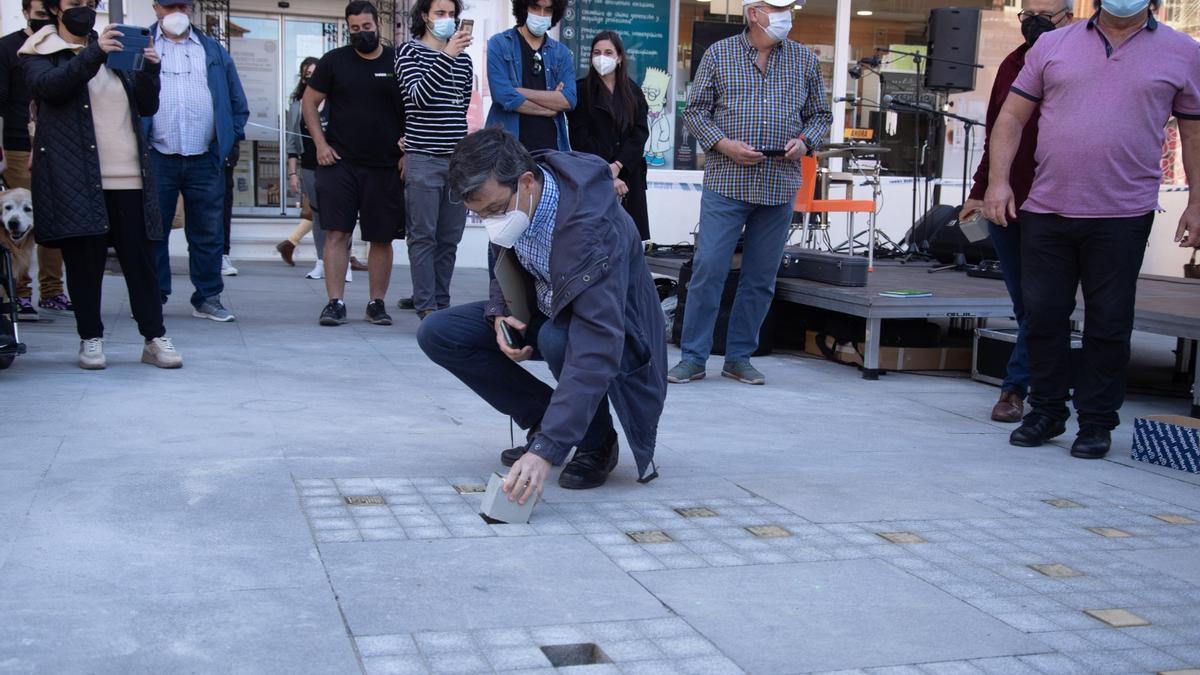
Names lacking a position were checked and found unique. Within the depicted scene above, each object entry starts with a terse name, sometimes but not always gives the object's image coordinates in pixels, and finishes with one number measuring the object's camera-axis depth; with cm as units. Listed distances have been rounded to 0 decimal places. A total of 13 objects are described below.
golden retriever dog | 629
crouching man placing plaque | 339
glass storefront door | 1265
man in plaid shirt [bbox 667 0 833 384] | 601
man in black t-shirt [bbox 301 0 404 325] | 728
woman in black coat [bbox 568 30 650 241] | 705
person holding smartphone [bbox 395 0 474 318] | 704
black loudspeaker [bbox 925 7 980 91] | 1096
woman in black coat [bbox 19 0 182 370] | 534
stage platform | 564
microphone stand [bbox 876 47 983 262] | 1100
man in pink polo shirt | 454
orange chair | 898
